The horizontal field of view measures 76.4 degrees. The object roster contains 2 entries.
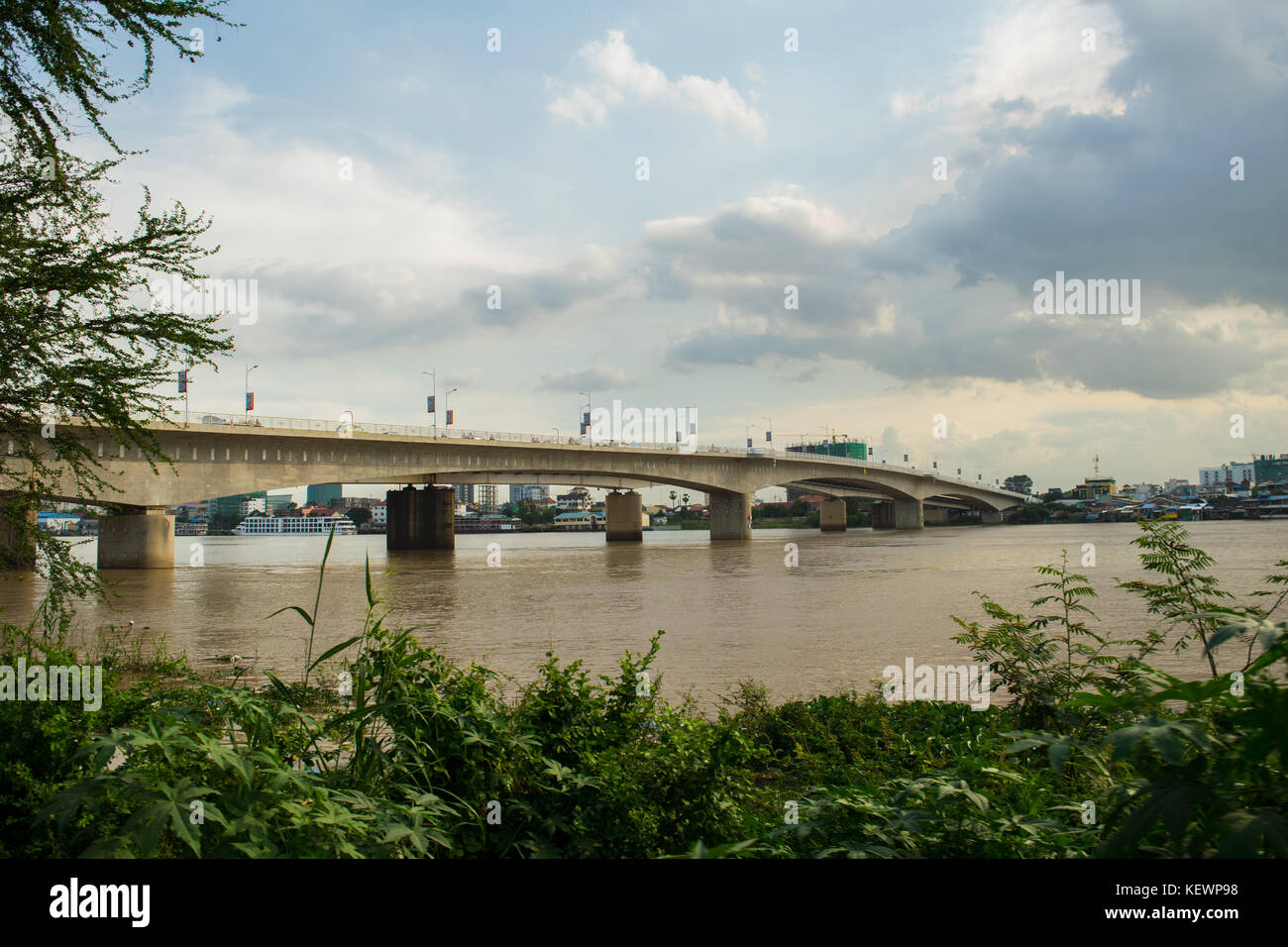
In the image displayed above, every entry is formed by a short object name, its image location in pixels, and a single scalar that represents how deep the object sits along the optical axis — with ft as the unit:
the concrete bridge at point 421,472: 140.77
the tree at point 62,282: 29.50
